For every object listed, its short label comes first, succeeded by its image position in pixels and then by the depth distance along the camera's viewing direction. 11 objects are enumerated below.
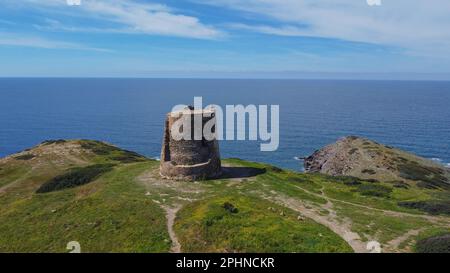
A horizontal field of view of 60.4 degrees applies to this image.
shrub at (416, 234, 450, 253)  27.50
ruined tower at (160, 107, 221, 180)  43.75
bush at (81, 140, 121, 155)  75.73
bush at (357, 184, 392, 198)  46.56
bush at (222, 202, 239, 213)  33.47
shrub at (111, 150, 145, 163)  68.78
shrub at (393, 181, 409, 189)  72.59
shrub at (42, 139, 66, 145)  81.89
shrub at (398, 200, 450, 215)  39.95
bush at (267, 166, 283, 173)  53.20
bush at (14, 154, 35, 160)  68.33
